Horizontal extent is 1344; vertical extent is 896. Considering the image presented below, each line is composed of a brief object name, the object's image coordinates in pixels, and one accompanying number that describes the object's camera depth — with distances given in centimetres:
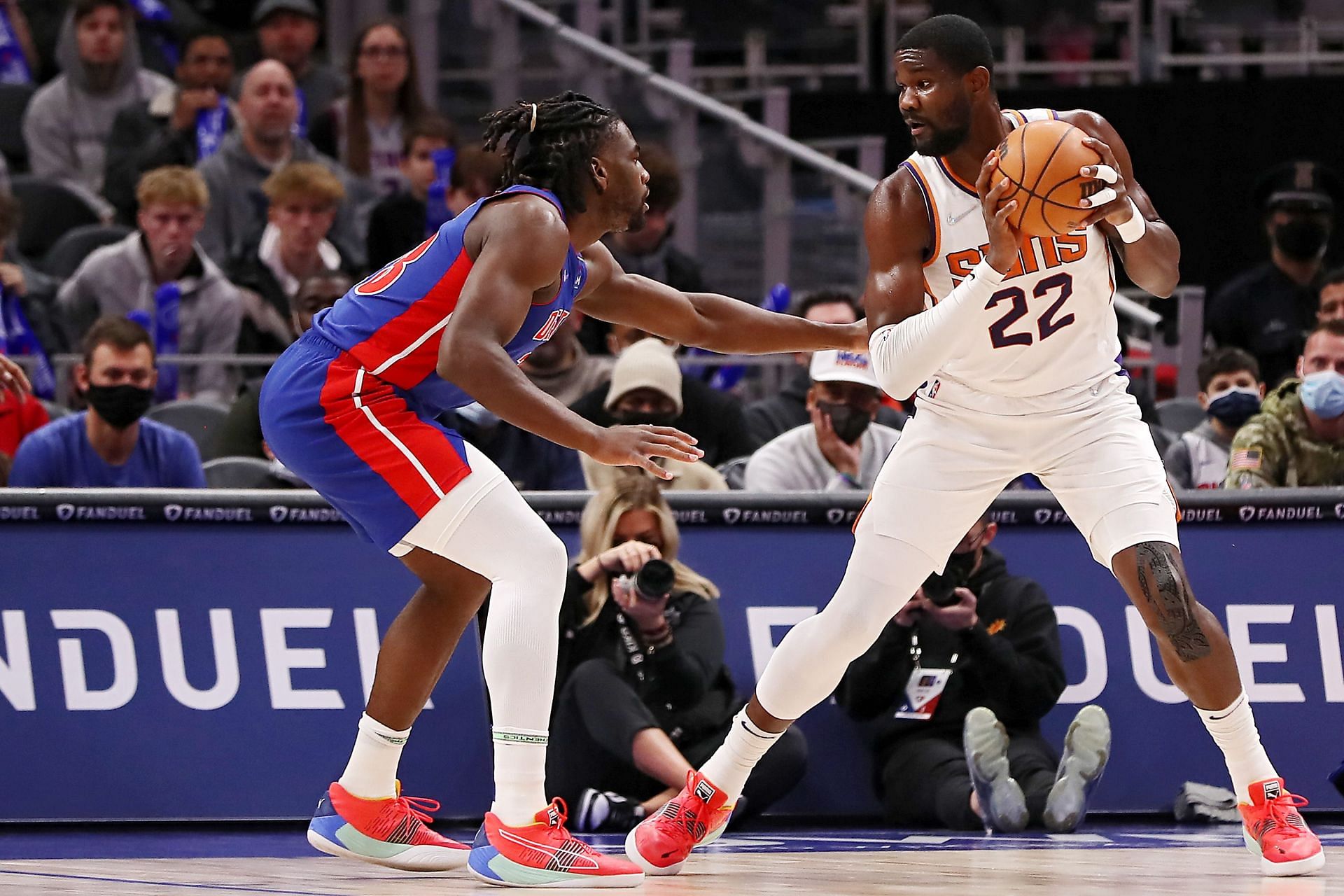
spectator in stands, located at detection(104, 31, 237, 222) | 2009
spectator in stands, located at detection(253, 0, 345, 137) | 2222
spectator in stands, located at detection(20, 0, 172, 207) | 2102
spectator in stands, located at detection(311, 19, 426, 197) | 2052
